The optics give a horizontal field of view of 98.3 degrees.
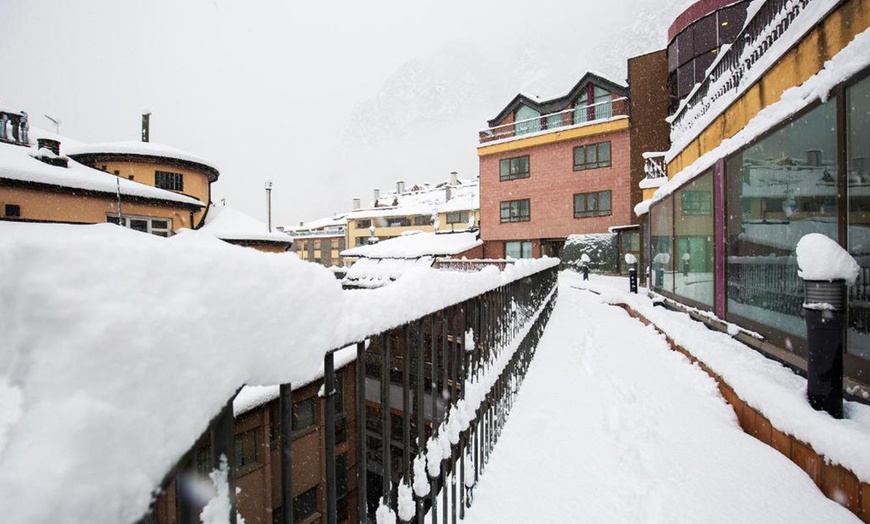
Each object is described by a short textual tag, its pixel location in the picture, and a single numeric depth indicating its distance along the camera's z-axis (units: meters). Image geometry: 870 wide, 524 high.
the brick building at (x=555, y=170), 24.38
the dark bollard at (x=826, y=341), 2.78
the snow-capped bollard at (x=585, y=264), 18.27
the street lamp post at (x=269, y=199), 25.70
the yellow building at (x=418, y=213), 43.62
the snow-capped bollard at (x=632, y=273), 11.88
